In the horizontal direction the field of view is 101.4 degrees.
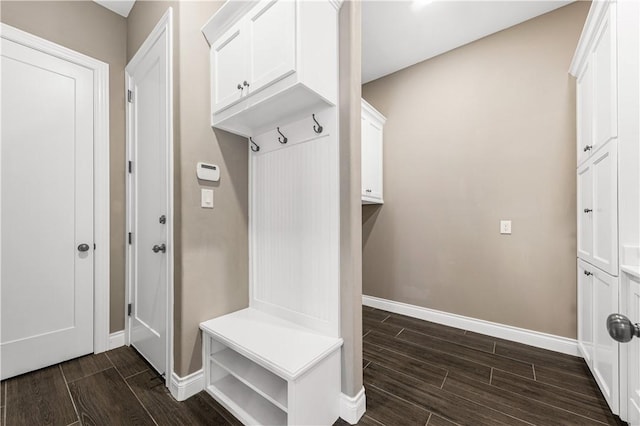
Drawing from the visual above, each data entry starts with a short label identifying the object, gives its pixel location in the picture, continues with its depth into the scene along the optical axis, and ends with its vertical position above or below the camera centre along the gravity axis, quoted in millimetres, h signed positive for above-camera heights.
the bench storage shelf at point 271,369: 1232 -849
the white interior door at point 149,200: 1774 +99
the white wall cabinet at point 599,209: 1358 +28
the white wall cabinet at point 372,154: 2728 +656
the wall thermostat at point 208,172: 1668 +271
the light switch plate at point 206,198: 1684 +98
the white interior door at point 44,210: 1771 +23
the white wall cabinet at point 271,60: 1281 +827
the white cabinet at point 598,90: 1384 +765
